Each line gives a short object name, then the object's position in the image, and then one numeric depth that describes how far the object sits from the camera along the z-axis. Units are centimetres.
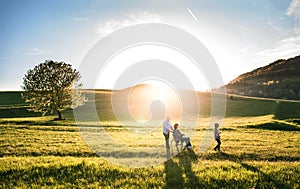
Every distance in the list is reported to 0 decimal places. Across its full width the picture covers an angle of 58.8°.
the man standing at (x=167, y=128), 1791
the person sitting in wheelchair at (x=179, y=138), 1814
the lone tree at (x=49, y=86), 5012
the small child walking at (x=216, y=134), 1840
